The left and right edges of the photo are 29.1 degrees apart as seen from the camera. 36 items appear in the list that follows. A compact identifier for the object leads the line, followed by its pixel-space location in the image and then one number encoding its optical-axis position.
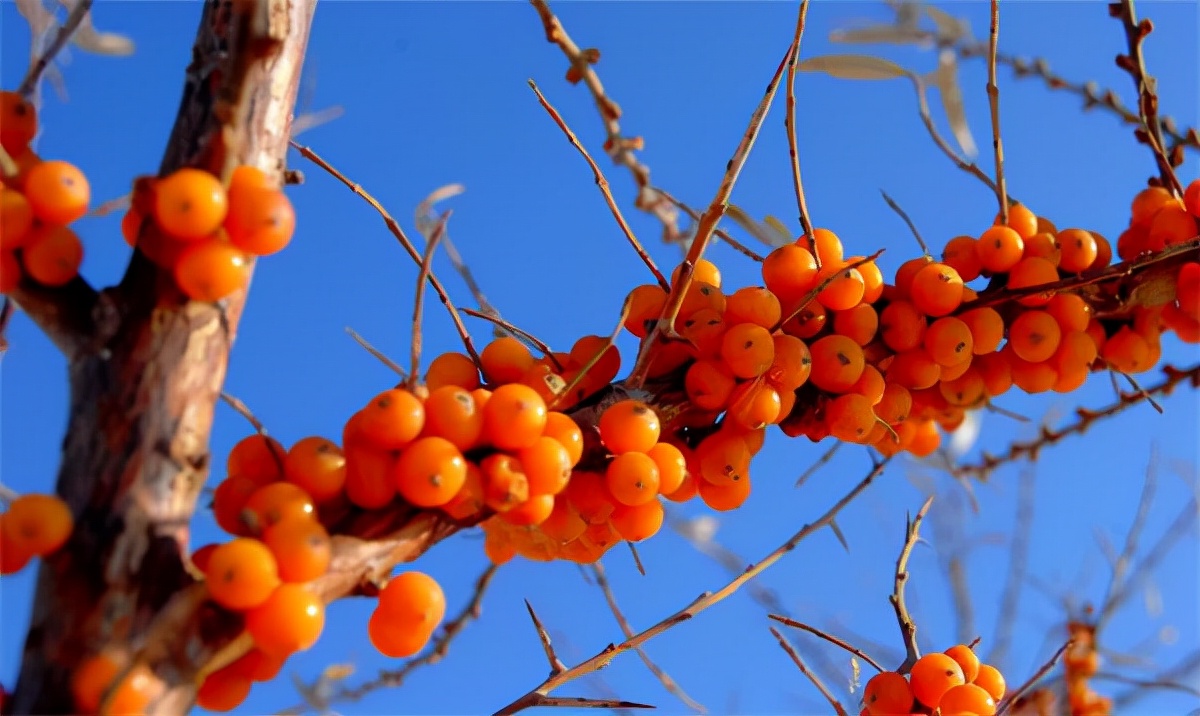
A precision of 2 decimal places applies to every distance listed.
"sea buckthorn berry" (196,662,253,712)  0.27
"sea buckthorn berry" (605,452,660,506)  0.29
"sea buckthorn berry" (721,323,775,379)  0.30
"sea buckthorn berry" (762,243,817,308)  0.31
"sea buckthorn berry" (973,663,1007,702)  0.32
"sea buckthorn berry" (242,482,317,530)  0.27
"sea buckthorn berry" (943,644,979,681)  0.32
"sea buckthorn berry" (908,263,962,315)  0.32
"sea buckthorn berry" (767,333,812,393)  0.31
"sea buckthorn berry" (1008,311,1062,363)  0.33
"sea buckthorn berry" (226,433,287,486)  0.28
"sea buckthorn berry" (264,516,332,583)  0.27
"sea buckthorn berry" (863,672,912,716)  0.31
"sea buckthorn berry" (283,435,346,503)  0.28
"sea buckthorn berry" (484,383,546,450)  0.28
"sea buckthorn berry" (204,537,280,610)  0.26
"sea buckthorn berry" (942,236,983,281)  0.34
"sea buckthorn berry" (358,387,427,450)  0.28
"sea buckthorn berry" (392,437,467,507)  0.28
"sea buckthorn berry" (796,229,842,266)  0.32
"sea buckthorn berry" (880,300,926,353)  0.33
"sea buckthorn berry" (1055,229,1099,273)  0.34
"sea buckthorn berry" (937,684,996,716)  0.31
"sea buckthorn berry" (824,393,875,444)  0.32
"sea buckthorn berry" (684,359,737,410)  0.31
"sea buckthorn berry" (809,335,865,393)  0.32
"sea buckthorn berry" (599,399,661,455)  0.29
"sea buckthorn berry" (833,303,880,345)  0.32
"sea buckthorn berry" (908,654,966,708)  0.31
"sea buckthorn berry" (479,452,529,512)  0.28
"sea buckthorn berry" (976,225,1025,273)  0.33
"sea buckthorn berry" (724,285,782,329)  0.31
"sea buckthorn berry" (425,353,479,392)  0.30
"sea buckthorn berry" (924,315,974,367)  0.32
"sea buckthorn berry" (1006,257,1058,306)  0.33
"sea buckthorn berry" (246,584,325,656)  0.26
